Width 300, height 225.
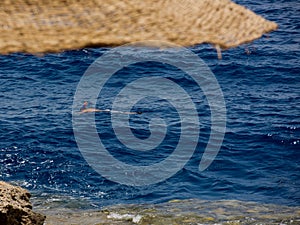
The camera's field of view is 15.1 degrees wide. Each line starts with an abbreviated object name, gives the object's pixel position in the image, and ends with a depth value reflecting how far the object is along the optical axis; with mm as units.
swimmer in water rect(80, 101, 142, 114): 54129
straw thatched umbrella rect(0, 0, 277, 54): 6873
